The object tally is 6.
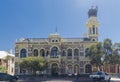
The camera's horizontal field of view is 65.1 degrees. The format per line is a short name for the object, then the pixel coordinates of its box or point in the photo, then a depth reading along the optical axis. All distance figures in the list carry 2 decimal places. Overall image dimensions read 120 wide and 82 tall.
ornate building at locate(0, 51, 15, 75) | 26.58
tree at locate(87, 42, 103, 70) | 20.51
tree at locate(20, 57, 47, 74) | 21.14
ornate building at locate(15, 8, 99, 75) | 23.69
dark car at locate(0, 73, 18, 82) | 11.94
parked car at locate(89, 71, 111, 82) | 14.36
